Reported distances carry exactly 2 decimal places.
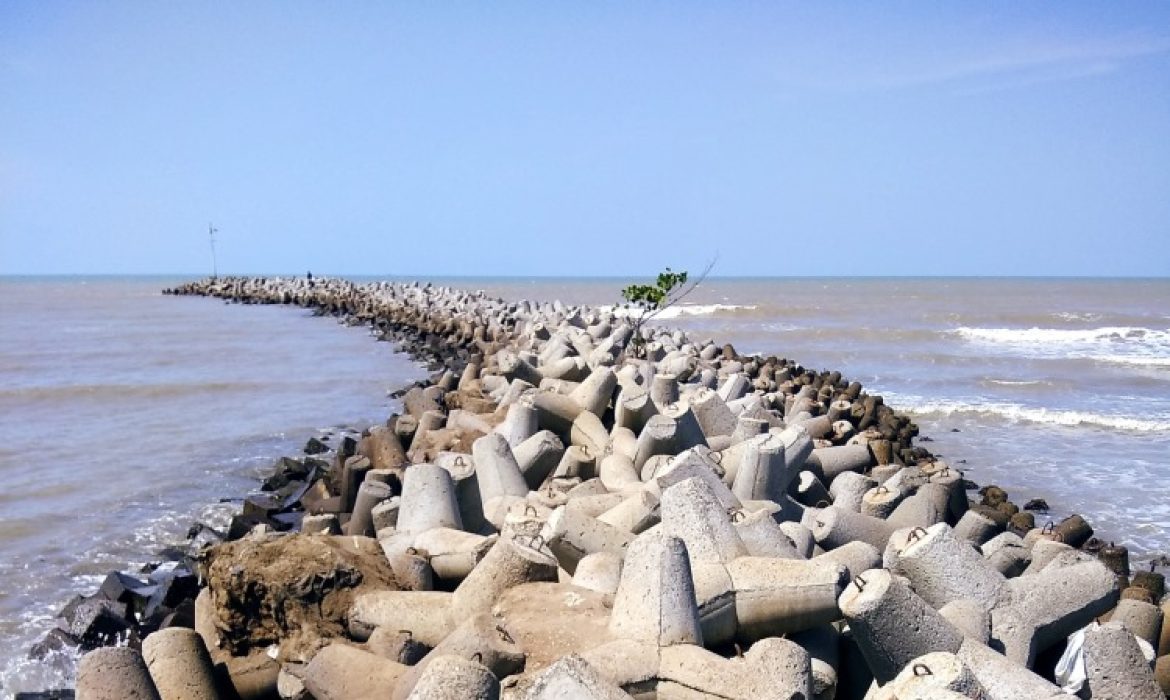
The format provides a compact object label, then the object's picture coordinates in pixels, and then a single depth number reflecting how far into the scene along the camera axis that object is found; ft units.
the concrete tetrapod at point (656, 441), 22.20
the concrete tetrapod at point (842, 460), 26.84
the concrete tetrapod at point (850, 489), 22.24
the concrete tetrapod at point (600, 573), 14.46
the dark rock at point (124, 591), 19.98
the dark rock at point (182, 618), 16.78
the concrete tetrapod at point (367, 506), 21.42
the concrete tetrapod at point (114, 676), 11.93
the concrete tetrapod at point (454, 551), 16.76
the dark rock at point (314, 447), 36.63
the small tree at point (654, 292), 52.29
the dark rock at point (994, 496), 29.40
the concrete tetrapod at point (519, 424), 25.84
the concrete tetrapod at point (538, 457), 23.63
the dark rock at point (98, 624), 18.85
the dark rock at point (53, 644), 18.35
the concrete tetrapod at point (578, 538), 15.83
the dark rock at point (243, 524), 23.58
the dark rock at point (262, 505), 26.00
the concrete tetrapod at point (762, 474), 20.24
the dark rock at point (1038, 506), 30.89
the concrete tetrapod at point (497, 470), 21.63
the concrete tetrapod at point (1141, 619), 16.19
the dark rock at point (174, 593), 19.11
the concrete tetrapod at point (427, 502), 18.69
